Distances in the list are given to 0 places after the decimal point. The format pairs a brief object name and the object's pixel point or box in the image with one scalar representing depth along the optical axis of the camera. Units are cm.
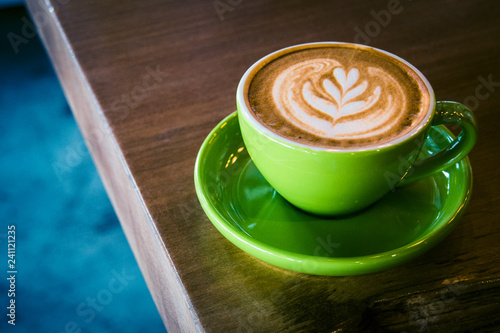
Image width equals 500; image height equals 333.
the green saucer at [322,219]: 38
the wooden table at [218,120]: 41
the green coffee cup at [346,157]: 39
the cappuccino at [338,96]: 42
